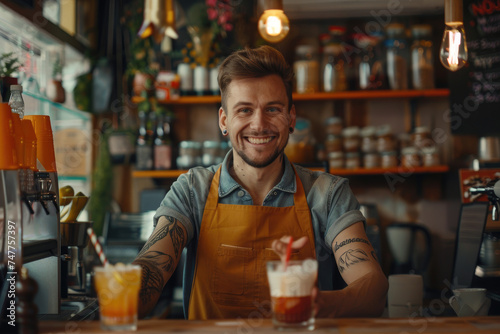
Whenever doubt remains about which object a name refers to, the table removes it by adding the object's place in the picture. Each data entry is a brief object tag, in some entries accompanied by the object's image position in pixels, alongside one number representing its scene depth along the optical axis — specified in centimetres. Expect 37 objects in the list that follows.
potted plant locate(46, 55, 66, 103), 337
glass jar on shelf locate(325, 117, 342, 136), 372
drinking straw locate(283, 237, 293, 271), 106
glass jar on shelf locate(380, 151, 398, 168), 360
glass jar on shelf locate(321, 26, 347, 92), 368
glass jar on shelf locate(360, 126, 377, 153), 363
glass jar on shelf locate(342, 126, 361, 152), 364
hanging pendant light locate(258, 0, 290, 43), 227
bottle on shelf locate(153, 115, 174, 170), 373
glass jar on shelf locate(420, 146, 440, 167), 357
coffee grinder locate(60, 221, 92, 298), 168
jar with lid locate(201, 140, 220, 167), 365
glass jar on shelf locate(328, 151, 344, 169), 361
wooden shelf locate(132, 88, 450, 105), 361
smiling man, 167
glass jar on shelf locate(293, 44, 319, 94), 367
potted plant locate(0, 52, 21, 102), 168
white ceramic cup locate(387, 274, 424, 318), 163
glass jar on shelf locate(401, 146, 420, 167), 356
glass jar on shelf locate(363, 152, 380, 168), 362
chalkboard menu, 333
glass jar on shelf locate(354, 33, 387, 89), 368
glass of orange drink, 104
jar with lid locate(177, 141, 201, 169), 369
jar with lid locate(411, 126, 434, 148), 361
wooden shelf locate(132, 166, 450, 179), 354
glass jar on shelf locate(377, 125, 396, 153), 360
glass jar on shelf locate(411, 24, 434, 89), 361
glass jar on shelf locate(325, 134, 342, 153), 366
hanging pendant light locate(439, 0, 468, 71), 170
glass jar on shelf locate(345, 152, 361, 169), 362
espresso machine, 130
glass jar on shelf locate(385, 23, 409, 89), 362
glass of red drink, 104
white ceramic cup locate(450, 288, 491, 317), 152
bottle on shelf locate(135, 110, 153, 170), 375
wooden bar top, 105
